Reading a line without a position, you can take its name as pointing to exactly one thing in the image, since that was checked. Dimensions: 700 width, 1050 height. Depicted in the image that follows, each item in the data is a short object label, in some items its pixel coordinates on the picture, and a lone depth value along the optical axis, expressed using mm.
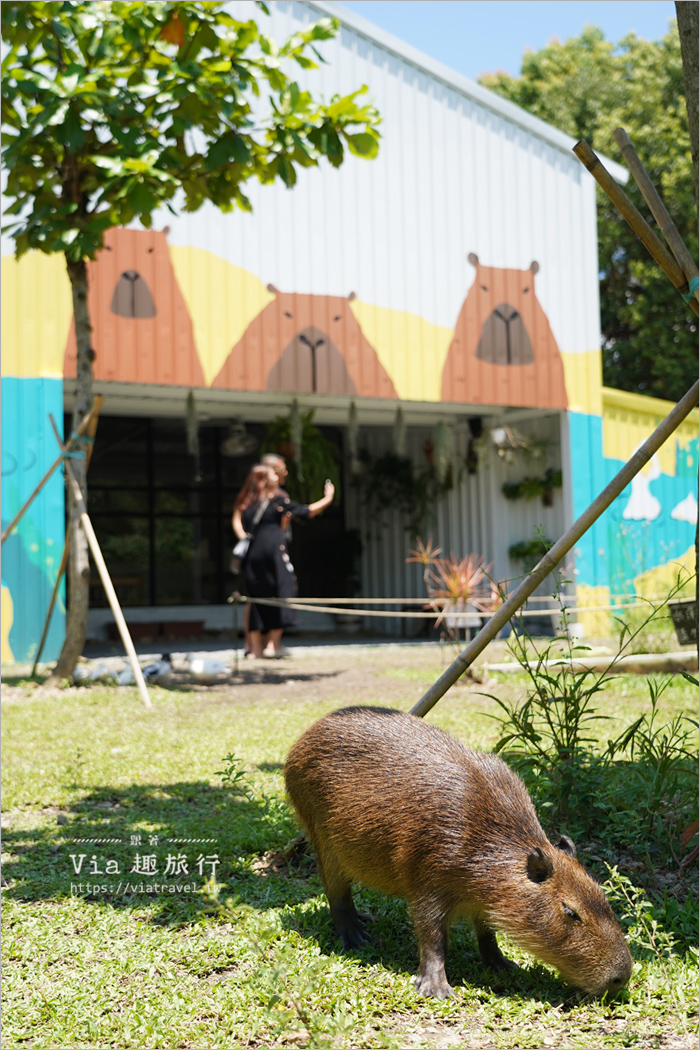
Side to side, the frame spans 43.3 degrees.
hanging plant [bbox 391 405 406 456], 12836
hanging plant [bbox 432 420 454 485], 13641
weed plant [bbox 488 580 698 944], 3381
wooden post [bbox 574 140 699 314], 3043
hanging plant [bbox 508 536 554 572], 13398
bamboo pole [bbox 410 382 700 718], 3098
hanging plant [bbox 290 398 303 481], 12336
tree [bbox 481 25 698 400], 20734
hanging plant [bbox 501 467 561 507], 13492
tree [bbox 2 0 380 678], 6508
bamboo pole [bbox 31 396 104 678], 7941
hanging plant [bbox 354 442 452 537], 15344
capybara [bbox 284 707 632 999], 2346
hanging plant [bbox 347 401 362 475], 12453
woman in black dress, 10188
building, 10445
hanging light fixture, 14344
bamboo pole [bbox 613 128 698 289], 3053
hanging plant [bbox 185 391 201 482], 11422
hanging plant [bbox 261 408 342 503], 13508
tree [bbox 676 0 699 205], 3098
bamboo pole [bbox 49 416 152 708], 7332
